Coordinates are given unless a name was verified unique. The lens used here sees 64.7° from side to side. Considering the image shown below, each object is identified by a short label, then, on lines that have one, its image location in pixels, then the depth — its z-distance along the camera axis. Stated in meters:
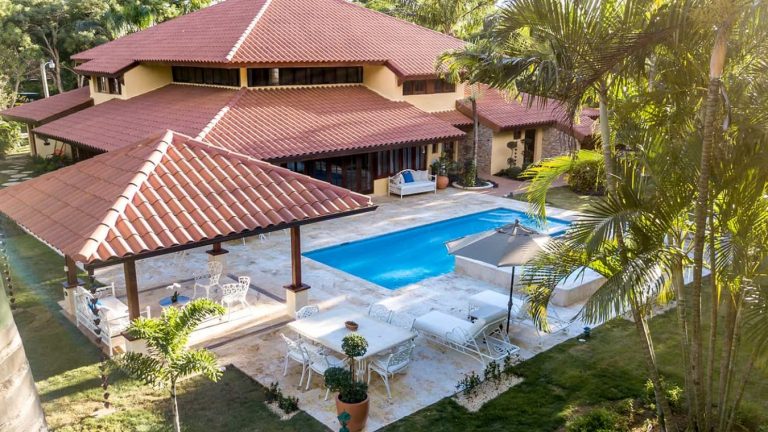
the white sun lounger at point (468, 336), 11.43
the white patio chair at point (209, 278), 14.28
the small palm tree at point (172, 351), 8.07
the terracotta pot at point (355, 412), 9.11
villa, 23.03
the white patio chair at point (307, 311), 12.05
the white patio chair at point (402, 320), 12.55
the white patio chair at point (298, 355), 10.62
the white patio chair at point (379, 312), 12.76
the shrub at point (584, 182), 27.09
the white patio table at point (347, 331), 10.57
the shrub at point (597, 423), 8.70
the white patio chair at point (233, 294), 13.10
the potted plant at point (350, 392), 9.14
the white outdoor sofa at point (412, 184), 26.50
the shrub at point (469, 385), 10.38
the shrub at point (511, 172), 30.56
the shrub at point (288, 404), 9.76
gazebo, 10.20
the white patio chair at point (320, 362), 10.40
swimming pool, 17.86
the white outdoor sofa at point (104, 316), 11.85
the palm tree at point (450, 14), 39.88
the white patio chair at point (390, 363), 10.29
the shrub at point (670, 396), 9.41
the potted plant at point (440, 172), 28.27
